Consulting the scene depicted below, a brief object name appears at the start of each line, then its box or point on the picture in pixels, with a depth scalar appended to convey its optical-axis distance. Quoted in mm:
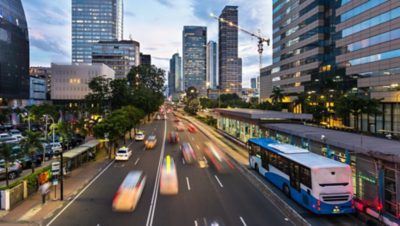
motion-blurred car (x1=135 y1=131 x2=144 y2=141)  56906
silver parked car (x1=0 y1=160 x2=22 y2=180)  28359
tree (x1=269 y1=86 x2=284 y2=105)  92938
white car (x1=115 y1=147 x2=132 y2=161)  36125
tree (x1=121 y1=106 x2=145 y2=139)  54781
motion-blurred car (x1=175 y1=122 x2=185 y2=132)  78375
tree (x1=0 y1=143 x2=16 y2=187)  22453
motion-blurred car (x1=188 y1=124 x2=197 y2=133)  76925
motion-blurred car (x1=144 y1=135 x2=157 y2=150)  47822
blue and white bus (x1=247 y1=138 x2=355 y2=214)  17156
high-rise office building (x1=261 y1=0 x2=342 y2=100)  84000
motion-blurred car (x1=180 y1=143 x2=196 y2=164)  36712
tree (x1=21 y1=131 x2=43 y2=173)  26156
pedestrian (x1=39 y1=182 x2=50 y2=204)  20078
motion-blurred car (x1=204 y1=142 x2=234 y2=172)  32475
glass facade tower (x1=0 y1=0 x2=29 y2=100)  112938
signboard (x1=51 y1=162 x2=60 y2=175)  20842
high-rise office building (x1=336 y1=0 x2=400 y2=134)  52844
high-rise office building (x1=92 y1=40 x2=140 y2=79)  197000
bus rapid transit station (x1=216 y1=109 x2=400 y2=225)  16000
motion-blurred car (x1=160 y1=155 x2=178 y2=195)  23359
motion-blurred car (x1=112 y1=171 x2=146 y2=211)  19750
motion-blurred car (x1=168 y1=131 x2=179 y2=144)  55034
